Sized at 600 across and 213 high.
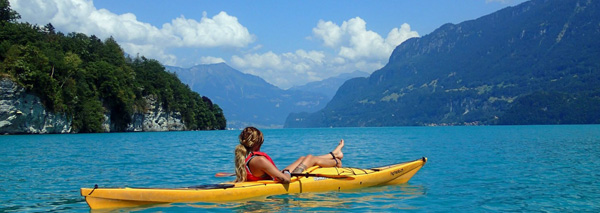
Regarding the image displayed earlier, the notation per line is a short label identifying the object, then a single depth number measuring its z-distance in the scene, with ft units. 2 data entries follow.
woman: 37.83
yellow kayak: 35.35
